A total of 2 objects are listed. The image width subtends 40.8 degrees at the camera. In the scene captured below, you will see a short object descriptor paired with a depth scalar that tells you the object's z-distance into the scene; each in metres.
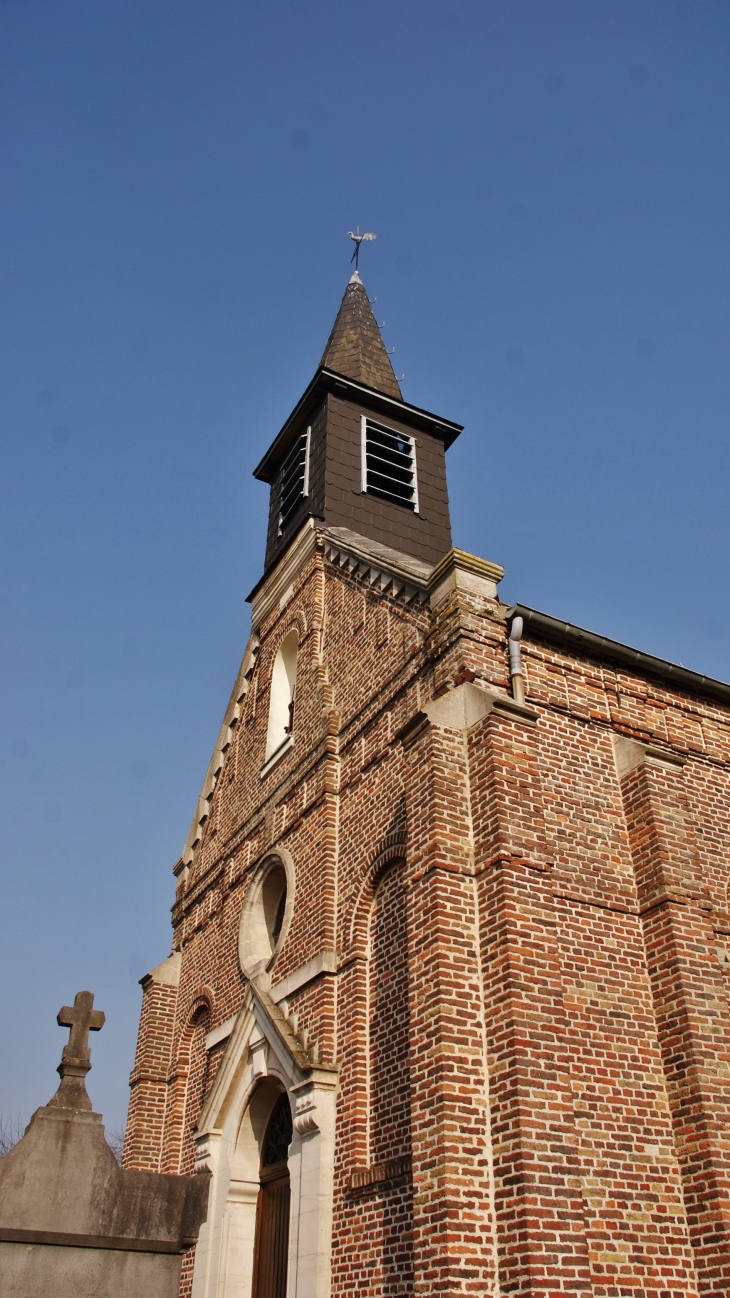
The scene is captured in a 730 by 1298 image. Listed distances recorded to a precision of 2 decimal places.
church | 7.00
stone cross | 7.31
